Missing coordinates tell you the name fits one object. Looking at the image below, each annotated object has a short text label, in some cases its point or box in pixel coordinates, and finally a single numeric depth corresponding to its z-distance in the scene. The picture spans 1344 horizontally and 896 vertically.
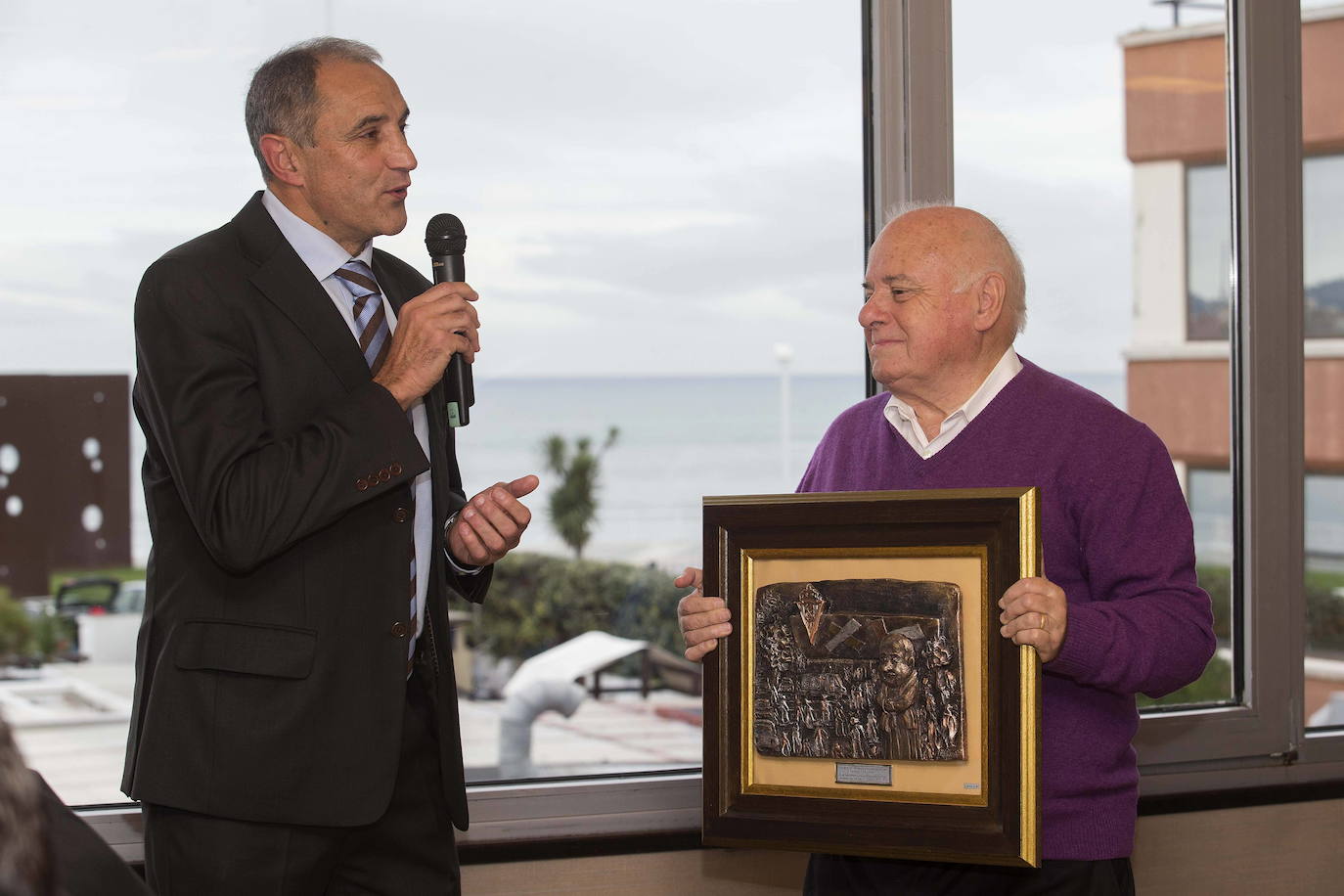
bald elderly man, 1.85
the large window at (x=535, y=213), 2.89
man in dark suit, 1.72
